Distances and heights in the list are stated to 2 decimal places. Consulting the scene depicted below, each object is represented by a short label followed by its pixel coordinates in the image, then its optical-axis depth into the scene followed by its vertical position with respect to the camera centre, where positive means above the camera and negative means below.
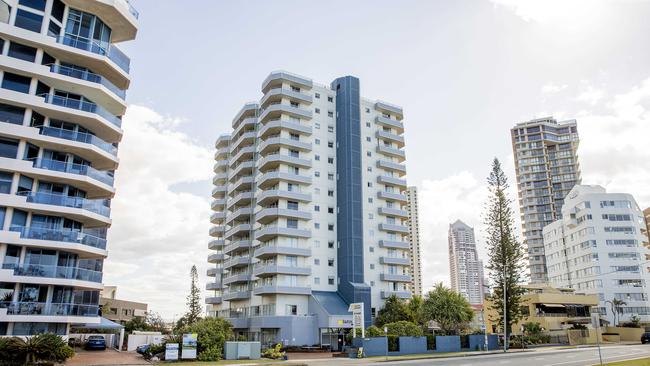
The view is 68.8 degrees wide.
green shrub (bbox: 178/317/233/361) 37.66 -1.99
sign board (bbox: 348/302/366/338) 47.81 -0.32
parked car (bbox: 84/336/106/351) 46.72 -2.96
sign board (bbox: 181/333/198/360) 36.66 -2.53
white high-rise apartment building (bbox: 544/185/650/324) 93.88 +12.81
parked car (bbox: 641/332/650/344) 61.51 -3.08
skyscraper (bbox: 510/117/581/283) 138.50 +40.72
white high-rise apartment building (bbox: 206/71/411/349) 62.53 +14.27
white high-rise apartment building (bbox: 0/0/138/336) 35.50 +12.78
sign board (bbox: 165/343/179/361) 35.88 -2.90
